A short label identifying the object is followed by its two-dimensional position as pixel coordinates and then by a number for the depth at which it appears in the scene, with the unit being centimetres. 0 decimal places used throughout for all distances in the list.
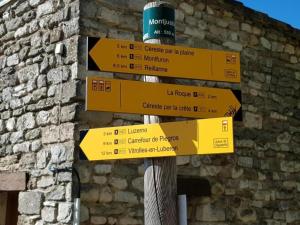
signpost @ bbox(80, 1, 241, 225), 302
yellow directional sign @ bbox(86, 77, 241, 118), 311
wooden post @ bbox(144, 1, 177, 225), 301
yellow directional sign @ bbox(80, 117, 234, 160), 294
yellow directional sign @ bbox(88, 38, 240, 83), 315
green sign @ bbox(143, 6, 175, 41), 322
